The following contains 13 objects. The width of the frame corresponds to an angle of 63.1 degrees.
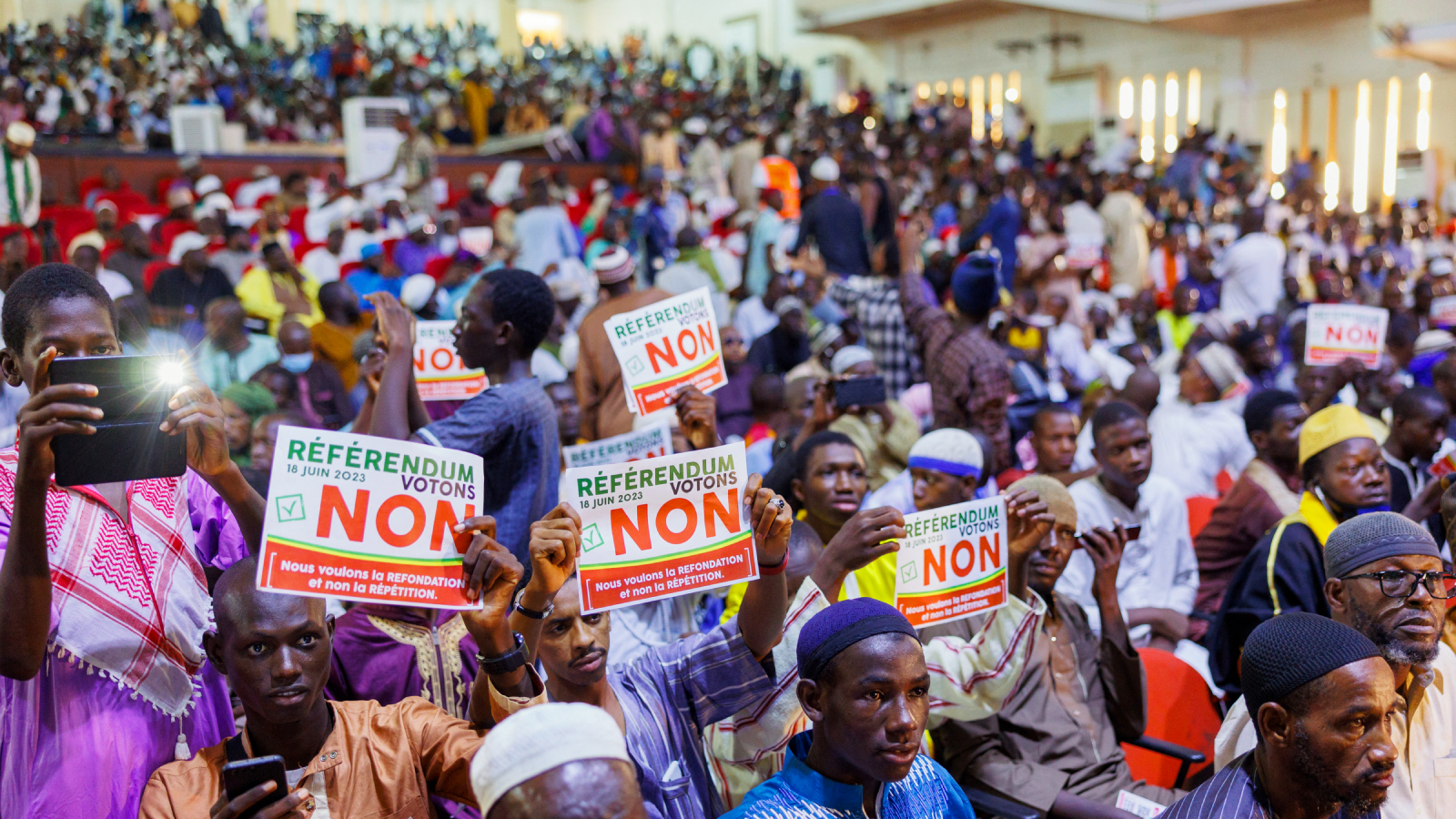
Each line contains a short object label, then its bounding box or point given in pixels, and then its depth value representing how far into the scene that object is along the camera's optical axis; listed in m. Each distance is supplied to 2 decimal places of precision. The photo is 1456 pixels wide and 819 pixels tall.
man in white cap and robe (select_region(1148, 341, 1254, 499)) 5.79
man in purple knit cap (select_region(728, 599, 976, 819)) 2.13
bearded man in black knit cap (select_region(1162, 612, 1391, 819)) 2.14
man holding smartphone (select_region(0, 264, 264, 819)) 1.90
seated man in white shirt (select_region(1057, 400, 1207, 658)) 4.38
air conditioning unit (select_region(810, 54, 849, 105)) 25.61
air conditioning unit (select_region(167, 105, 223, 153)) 14.74
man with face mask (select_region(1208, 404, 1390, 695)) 3.47
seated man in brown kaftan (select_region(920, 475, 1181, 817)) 3.13
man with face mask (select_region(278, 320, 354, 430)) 5.98
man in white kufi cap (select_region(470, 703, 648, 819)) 1.49
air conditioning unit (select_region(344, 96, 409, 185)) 15.20
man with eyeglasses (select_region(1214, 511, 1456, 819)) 2.62
